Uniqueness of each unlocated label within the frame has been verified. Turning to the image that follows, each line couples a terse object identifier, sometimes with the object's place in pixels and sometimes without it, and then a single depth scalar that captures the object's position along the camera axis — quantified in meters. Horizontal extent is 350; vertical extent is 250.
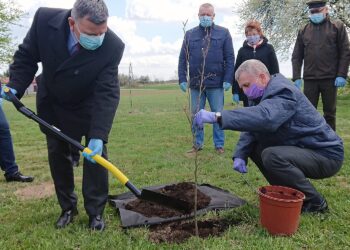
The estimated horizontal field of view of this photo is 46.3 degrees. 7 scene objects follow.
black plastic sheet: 3.57
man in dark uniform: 6.24
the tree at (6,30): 27.42
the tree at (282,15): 21.17
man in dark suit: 3.29
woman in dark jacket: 6.37
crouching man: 3.38
